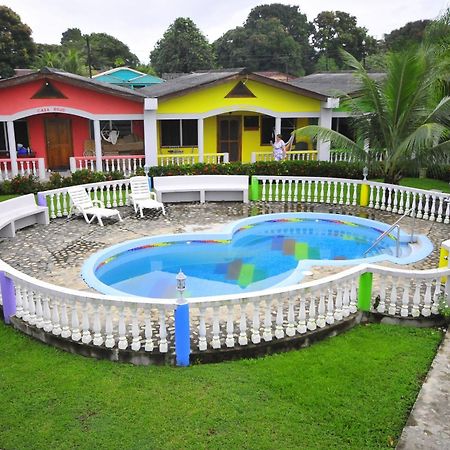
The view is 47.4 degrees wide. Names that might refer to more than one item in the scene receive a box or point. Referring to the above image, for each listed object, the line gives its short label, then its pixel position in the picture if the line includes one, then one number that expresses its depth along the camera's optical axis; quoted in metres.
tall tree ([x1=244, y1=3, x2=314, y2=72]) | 81.12
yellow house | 21.38
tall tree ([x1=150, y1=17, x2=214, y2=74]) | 59.34
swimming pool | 10.66
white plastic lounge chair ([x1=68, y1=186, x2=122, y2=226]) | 14.04
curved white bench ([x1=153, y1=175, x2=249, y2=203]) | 16.47
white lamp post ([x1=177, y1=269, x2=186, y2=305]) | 6.30
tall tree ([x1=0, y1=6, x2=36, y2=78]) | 39.59
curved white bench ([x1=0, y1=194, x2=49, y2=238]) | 12.70
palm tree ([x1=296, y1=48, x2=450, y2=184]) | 14.05
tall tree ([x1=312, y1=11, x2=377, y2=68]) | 65.38
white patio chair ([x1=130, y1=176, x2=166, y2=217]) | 15.01
